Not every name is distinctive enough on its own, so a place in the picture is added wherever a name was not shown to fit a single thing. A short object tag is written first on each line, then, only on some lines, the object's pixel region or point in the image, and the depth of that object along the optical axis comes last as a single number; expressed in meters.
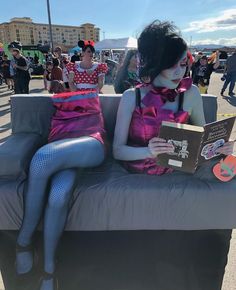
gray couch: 1.59
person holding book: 1.62
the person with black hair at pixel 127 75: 3.13
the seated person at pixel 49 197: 1.40
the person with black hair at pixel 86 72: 3.72
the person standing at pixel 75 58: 8.67
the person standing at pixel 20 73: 6.44
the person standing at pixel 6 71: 10.48
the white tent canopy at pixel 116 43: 11.99
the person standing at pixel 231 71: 8.28
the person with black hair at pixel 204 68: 7.58
